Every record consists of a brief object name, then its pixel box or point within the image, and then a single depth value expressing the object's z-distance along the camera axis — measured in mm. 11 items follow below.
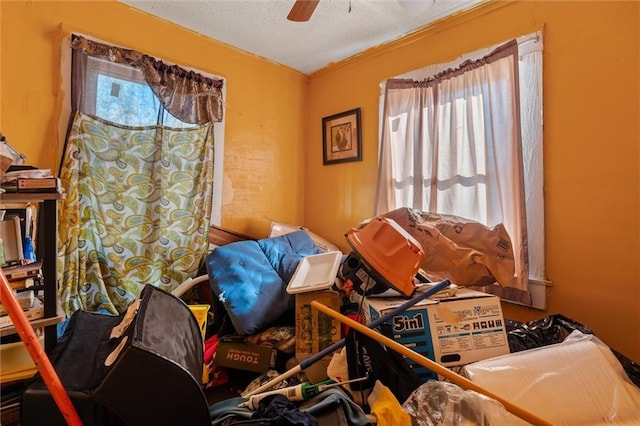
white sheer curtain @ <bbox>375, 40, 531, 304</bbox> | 1936
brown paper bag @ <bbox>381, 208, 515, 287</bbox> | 1755
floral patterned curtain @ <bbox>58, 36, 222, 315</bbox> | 1898
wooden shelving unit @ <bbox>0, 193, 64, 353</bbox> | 1167
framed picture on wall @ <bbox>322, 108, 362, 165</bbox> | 2850
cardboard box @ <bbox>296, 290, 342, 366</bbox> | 1622
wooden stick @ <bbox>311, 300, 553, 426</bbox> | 953
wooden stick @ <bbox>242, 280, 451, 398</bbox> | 1344
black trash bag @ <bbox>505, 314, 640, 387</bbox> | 1528
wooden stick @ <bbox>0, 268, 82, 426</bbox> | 892
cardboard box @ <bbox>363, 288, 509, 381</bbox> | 1383
